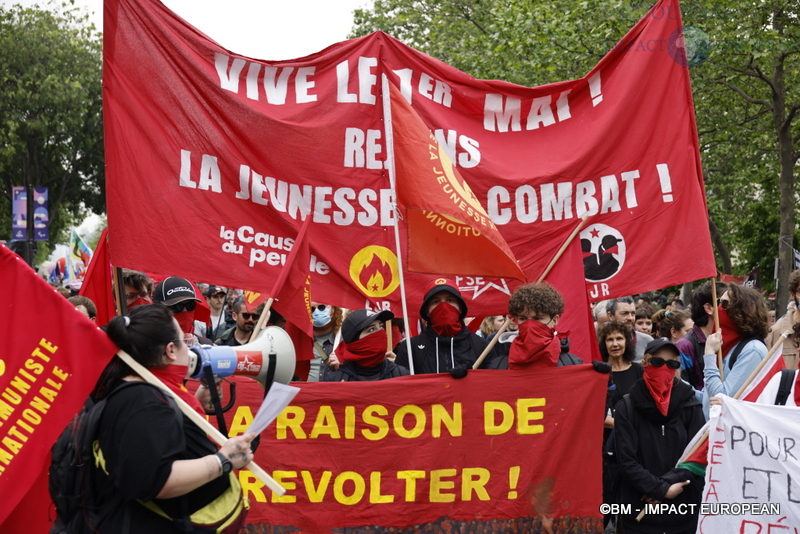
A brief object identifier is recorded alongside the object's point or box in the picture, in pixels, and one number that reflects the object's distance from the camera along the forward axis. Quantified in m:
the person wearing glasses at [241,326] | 7.37
